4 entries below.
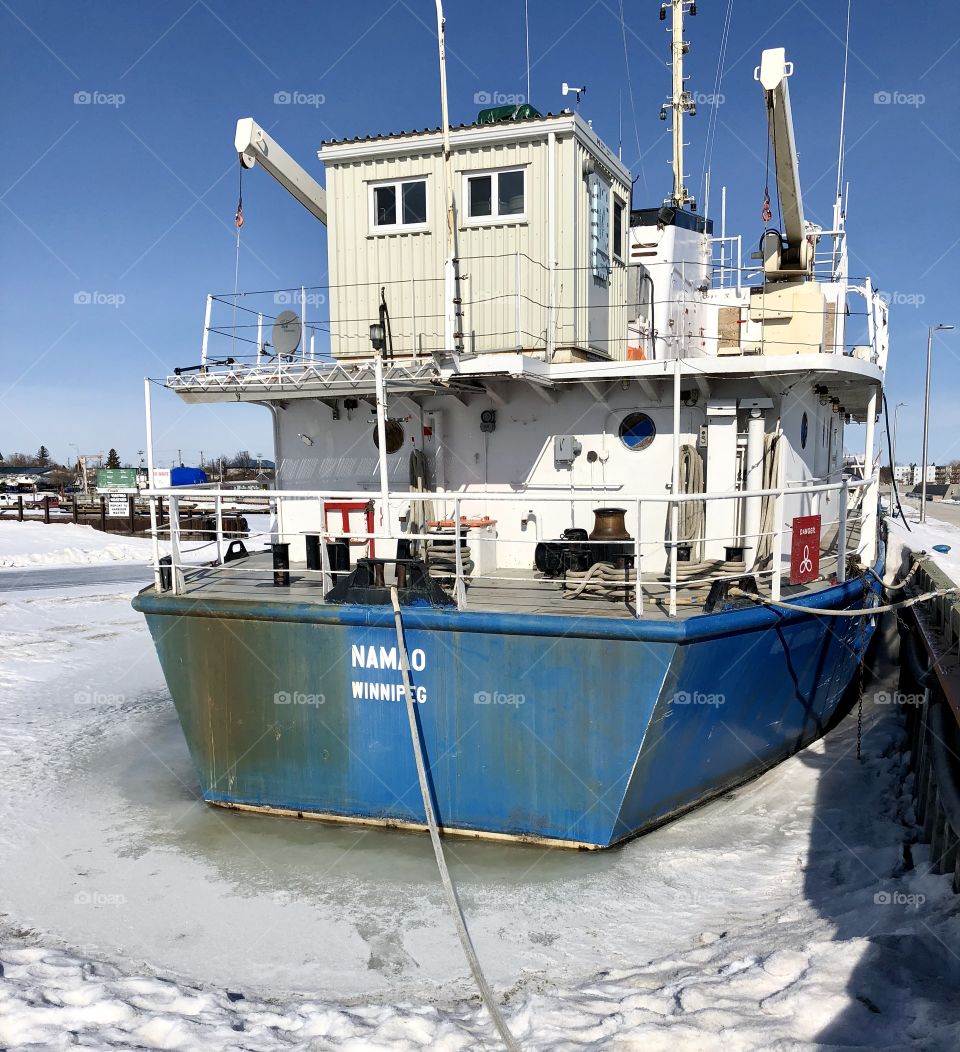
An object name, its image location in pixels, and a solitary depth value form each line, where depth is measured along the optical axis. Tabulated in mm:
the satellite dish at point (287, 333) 9906
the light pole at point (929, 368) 30534
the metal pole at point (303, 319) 9961
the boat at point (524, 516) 7191
